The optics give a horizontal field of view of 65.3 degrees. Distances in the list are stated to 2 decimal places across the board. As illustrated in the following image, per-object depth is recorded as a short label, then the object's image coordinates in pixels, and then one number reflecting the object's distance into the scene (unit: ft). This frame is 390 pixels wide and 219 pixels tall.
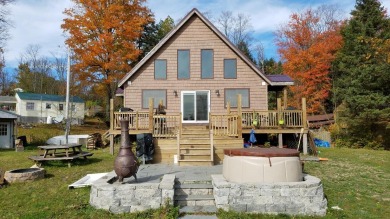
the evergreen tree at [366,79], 67.67
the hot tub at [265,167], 20.72
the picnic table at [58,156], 33.83
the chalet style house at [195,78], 54.08
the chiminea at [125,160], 20.81
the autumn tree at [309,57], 95.20
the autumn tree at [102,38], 79.51
